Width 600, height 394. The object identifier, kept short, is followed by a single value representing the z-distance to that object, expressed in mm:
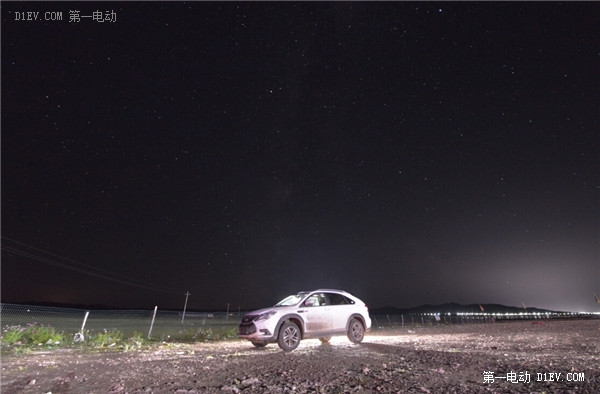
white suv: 9250
